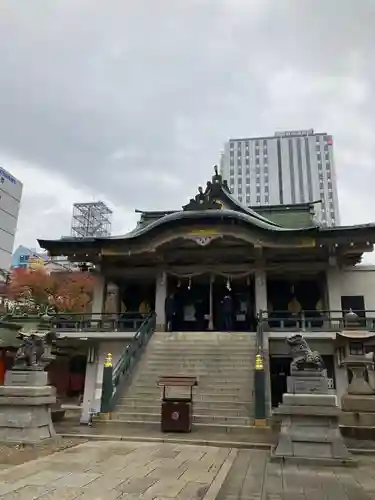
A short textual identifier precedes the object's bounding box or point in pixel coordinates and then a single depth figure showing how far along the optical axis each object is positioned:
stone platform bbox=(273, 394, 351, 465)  7.90
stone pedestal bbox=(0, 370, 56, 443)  9.00
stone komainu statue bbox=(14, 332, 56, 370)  9.74
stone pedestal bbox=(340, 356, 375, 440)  10.58
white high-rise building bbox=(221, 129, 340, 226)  102.12
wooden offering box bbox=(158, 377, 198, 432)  11.01
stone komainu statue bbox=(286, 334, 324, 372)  8.78
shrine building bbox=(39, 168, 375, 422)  18.67
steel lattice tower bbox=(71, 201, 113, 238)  58.93
